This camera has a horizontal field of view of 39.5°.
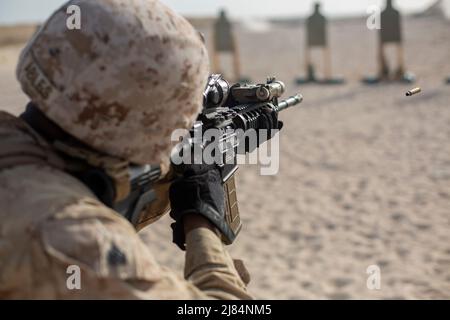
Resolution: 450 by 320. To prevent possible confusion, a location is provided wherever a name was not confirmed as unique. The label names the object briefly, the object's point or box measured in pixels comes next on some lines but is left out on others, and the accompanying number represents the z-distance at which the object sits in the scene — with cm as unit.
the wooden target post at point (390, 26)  1673
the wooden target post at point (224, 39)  1878
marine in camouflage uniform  136
